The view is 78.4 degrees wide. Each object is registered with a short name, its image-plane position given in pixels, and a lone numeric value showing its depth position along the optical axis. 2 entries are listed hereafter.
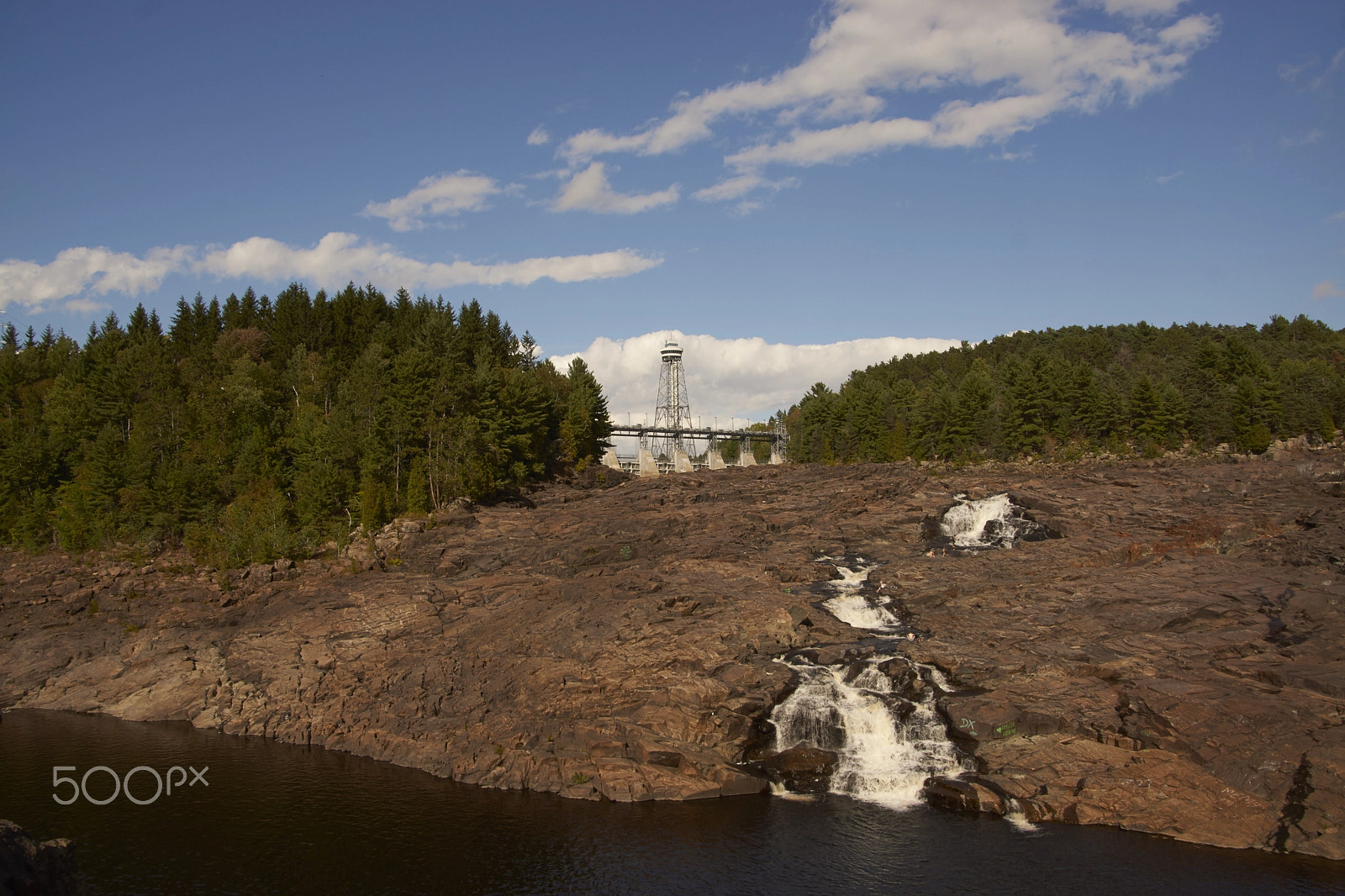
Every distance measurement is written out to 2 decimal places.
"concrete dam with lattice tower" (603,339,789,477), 150.45
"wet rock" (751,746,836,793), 37.59
